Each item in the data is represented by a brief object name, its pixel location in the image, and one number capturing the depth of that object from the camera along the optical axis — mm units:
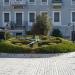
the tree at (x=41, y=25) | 40156
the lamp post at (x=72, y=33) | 53125
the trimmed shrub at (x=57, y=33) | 51150
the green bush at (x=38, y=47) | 26984
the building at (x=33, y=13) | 53406
